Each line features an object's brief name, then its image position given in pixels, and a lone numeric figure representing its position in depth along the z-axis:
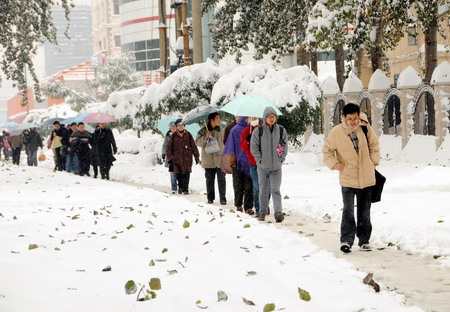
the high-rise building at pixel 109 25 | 119.25
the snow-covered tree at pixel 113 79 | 62.66
